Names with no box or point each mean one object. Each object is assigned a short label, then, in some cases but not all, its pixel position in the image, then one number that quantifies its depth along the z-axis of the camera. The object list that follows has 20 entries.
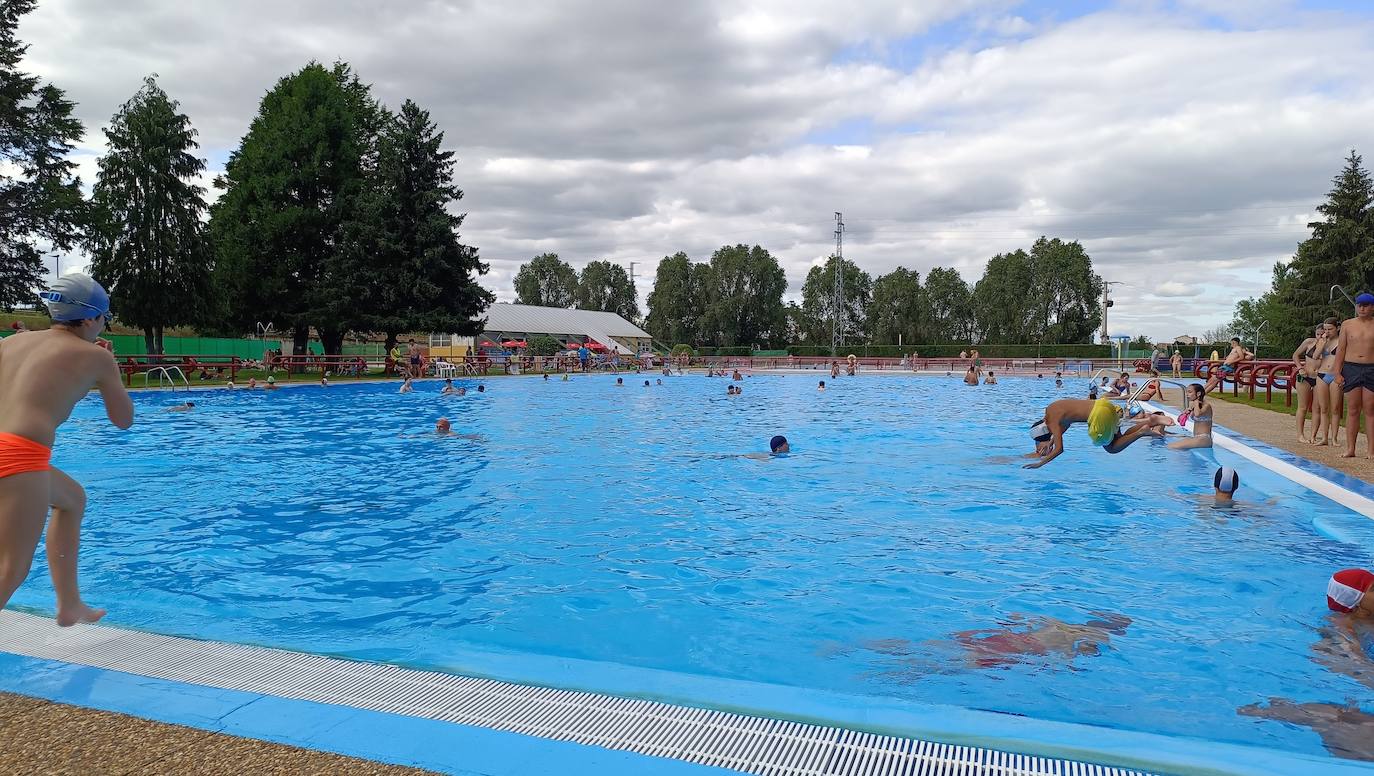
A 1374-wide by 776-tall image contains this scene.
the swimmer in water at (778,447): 13.02
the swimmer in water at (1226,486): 8.81
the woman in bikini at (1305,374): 11.12
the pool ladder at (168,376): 24.46
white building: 52.72
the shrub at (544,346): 53.97
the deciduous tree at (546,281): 111.81
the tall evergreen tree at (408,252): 35.16
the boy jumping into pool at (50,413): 3.34
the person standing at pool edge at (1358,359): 9.08
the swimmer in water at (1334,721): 3.52
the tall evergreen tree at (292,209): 34.78
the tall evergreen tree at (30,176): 27.59
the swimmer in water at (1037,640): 4.73
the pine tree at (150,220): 30.73
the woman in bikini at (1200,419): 11.49
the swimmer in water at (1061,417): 9.09
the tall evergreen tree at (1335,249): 47.25
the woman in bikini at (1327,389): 10.37
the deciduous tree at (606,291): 103.83
